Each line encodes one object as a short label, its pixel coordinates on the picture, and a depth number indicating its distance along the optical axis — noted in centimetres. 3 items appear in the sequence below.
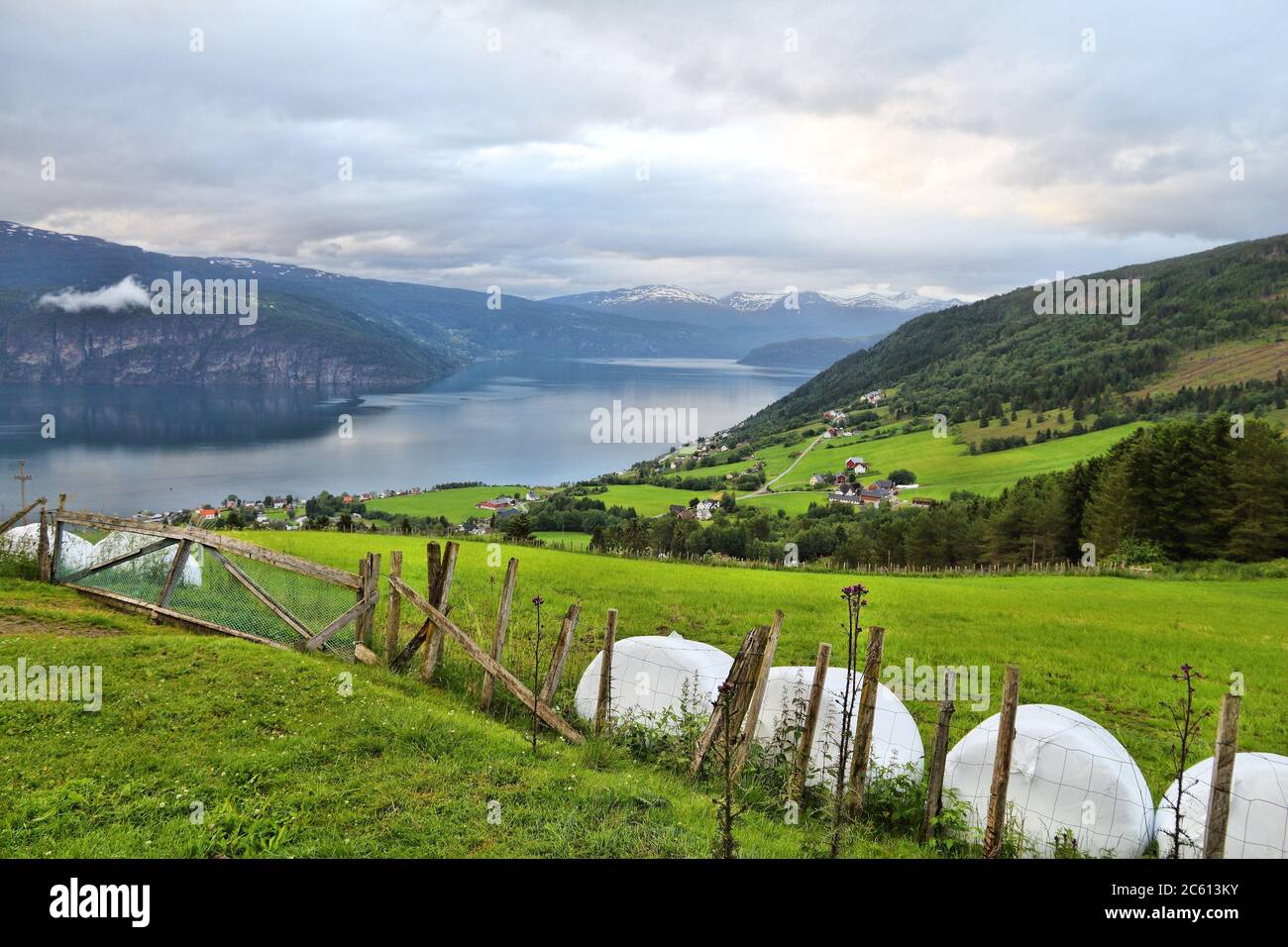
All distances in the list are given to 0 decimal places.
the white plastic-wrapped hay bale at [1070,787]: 667
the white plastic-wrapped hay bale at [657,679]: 891
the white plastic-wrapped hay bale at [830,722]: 775
